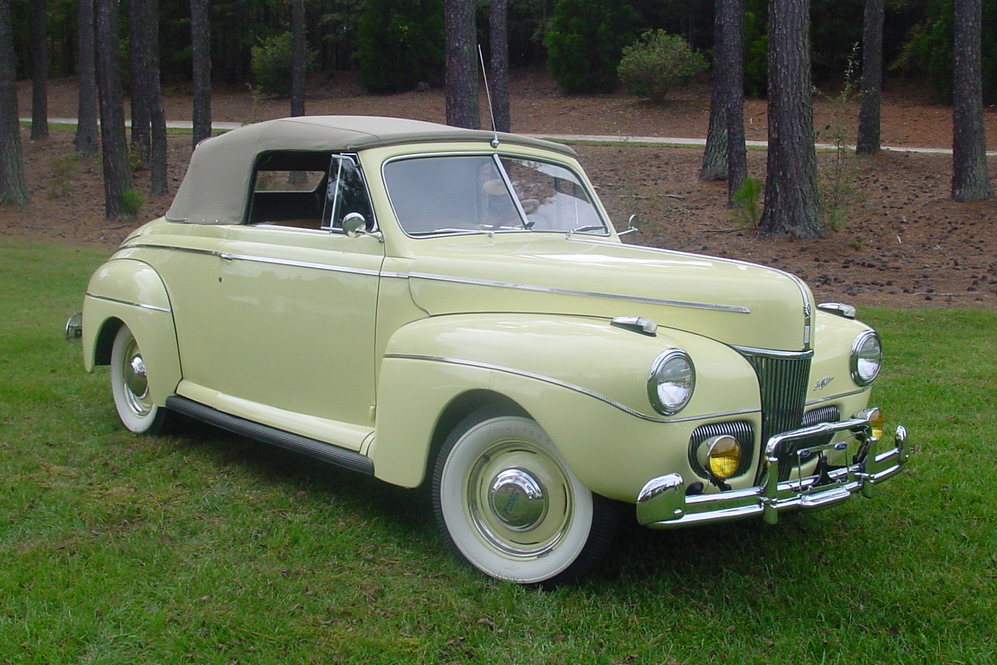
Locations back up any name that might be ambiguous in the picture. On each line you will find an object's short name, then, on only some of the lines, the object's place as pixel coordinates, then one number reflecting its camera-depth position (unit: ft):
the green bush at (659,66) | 91.40
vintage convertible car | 11.03
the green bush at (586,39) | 105.19
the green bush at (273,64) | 113.70
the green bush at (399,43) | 112.06
